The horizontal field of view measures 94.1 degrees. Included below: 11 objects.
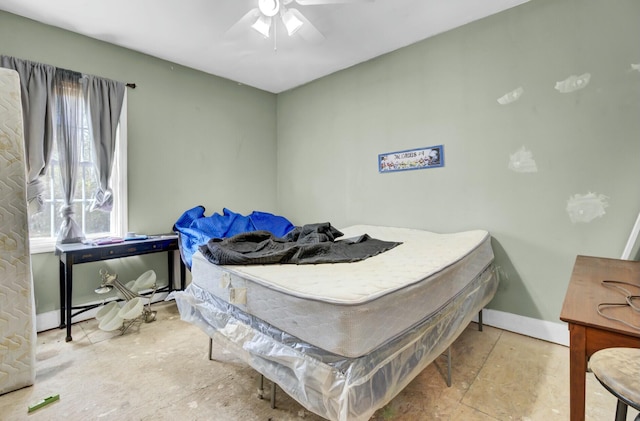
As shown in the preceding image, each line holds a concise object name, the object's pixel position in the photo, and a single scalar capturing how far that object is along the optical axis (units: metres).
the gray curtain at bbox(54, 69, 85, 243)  2.56
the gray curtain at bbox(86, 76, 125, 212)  2.71
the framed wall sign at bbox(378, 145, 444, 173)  2.80
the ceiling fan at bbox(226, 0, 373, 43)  2.13
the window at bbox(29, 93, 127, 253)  2.59
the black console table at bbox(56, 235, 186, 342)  2.32
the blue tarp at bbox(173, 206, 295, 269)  2.82
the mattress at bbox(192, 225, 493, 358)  1.12
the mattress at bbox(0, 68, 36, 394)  1.72
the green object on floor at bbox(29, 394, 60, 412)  1.57
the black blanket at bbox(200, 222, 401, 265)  1.70
